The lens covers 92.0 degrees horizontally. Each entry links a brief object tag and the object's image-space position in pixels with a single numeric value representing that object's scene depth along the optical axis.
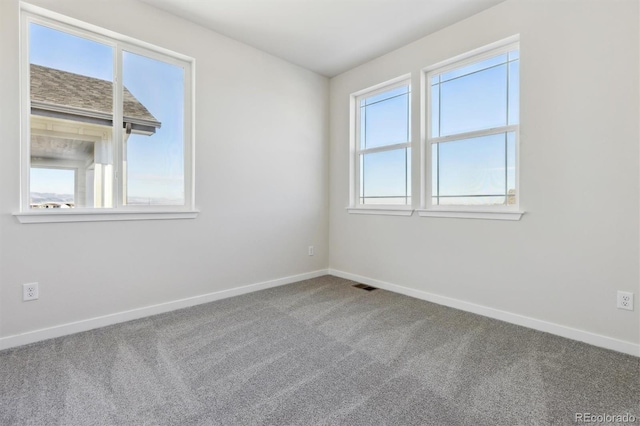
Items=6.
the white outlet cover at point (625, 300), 2.08
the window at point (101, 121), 2.29
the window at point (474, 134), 2.70
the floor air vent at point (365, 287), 3.60
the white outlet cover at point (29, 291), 2.20
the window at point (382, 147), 3.50
